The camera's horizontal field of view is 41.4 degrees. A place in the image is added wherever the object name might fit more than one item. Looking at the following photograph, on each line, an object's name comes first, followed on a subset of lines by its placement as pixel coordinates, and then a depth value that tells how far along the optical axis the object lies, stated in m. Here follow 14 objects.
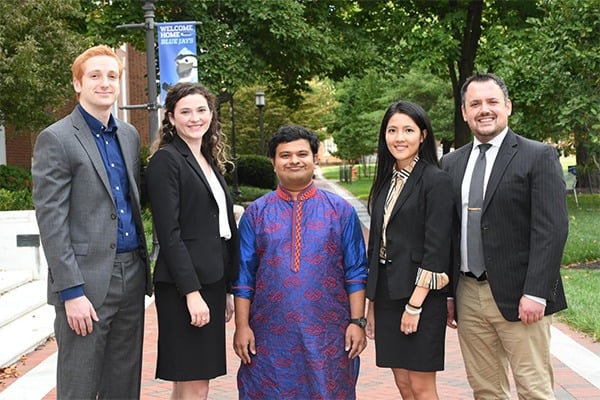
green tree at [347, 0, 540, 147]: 19.39
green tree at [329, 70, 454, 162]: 28.05
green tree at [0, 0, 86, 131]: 13.14
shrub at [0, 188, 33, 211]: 12.05
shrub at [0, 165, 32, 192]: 15.38
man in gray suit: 3.68
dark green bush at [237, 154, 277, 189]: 30.44
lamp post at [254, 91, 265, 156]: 28.25
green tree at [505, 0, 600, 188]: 11.55
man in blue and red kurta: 4.22
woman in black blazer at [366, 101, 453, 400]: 4.01
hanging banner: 11.94
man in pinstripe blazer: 4.00
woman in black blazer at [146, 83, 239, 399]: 3.97
